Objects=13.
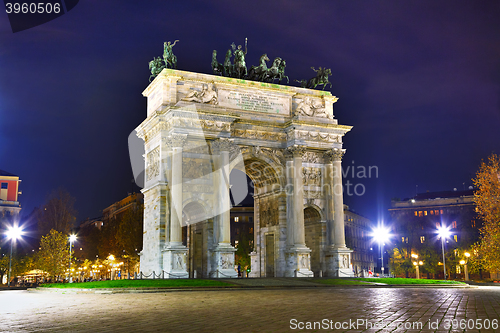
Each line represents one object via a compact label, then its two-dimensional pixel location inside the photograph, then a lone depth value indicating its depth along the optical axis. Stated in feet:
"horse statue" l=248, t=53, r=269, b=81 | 156.66
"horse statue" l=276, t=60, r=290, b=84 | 160.45
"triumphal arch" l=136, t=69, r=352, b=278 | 135.44
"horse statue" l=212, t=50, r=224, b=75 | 151.53
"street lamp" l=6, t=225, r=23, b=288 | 163.48
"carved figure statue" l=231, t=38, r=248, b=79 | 153.17
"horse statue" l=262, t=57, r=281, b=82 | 158.10
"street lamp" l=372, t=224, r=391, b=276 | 186.27
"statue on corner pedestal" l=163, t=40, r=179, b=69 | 145.48
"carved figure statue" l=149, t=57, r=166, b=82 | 148.46
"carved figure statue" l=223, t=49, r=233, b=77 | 153.17
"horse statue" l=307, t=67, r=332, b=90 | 164.76
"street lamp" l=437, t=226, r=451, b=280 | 177.58
